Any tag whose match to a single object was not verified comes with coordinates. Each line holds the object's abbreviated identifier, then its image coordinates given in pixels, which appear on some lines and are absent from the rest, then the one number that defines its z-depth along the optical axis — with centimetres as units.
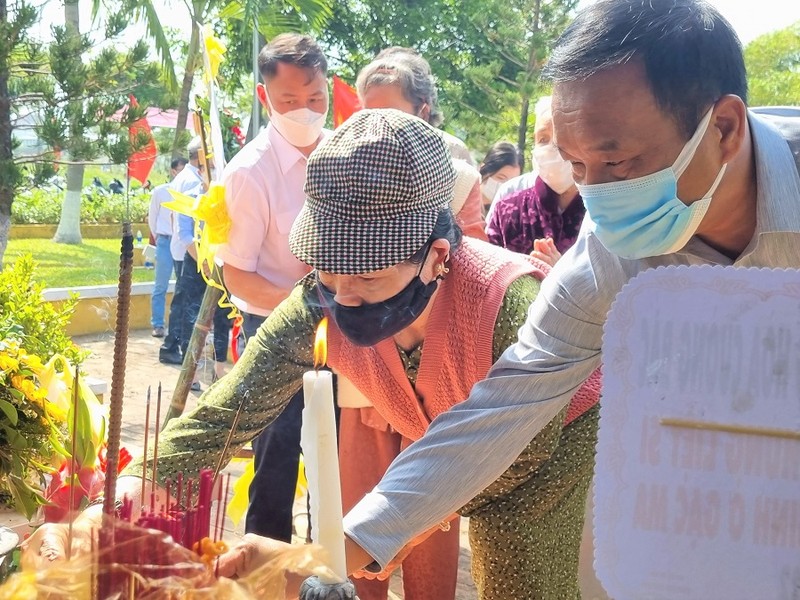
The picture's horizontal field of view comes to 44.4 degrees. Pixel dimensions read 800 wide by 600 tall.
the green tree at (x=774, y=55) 2353
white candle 102
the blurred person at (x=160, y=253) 866
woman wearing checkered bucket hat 172
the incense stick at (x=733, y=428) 102
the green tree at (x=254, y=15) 1077
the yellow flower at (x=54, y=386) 200
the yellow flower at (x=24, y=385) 190
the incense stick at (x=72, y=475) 93
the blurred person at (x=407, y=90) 318
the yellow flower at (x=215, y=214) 332
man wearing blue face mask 130
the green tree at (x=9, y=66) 536
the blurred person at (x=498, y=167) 588
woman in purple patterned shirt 317
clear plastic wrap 93
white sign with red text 103
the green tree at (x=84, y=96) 544
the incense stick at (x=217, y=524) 113
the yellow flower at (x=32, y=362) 198
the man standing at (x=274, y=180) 328
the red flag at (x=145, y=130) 581
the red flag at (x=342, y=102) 431
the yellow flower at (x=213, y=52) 398
